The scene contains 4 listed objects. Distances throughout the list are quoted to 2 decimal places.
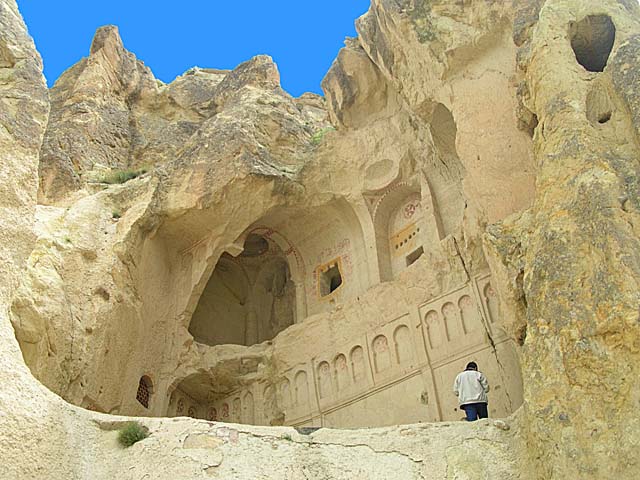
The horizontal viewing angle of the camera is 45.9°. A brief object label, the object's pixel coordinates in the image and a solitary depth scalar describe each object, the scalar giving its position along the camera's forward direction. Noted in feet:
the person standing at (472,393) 30.83
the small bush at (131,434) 27.58
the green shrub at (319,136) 56.30
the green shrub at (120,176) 57.11
